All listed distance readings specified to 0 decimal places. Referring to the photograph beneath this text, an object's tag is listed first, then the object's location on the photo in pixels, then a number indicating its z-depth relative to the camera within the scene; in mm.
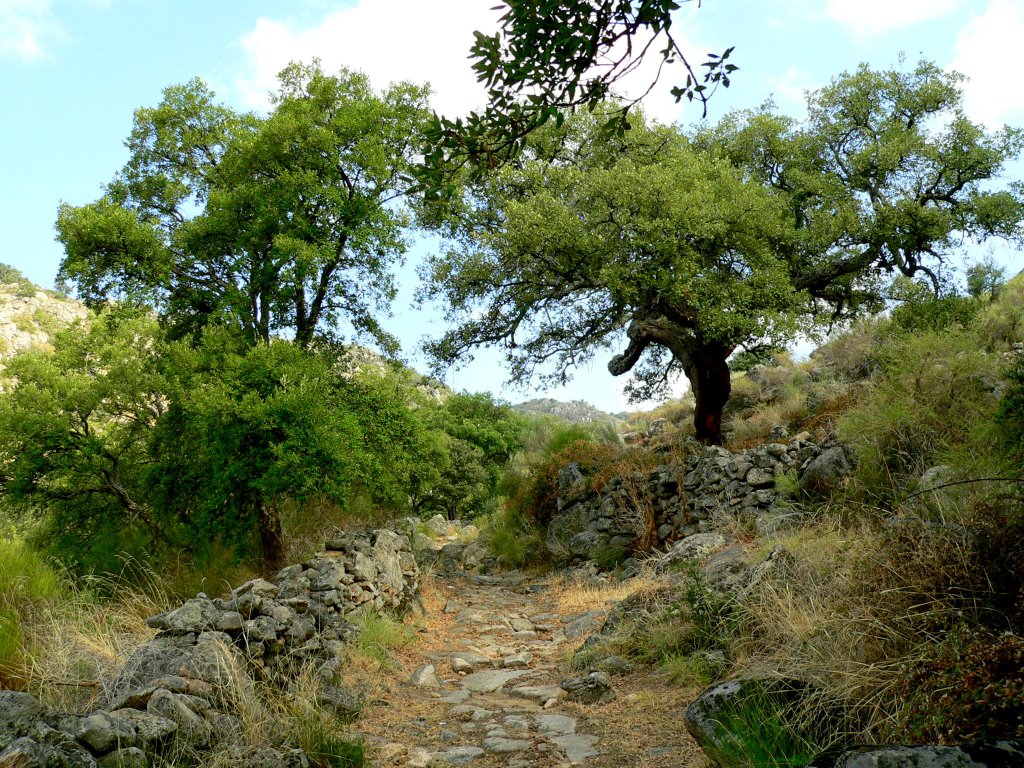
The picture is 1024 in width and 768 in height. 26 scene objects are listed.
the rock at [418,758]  5340
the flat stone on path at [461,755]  5445
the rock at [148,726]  4246
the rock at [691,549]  9859
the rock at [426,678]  7758
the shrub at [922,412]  8273
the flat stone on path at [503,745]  5664
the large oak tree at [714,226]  14539
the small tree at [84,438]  11898
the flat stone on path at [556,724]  6051
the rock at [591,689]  6652
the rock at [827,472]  10742
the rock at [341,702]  5898
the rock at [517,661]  8688
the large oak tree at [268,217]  11844
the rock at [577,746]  5426
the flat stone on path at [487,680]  7664
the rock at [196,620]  5945
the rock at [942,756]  2674
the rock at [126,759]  3973
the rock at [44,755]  3475
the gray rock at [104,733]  4004
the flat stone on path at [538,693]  7041
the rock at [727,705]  4582
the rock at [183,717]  4543
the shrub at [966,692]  3287
